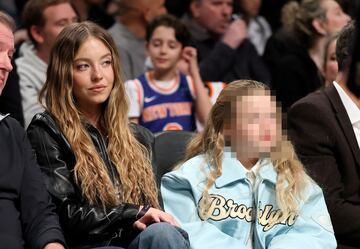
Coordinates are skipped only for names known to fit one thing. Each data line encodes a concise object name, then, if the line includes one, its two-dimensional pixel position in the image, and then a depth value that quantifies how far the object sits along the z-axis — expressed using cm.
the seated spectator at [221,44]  1157
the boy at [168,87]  1000
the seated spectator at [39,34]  984
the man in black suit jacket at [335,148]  729
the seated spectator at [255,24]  1345
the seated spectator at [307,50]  1099
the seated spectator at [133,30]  1118
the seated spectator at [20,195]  625
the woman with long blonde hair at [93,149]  673
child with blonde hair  677
